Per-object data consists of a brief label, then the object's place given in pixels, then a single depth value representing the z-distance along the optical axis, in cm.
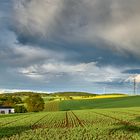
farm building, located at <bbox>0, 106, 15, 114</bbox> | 7421
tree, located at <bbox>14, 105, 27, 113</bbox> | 7128
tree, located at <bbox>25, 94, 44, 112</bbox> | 6899
